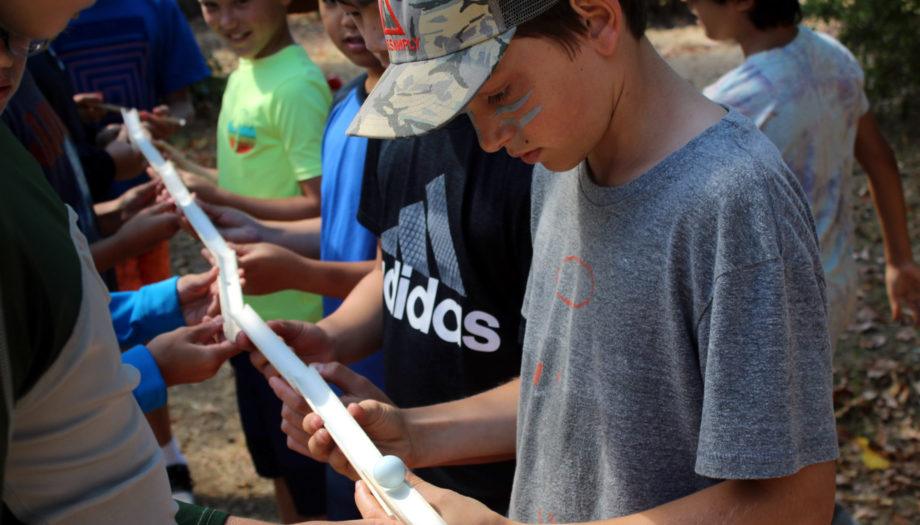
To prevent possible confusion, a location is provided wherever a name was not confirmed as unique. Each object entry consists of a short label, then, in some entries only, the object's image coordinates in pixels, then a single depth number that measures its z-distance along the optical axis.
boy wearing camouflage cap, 1.21
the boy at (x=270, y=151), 3.32
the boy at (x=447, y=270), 1.98
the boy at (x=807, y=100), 2.88
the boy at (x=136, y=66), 4.32
